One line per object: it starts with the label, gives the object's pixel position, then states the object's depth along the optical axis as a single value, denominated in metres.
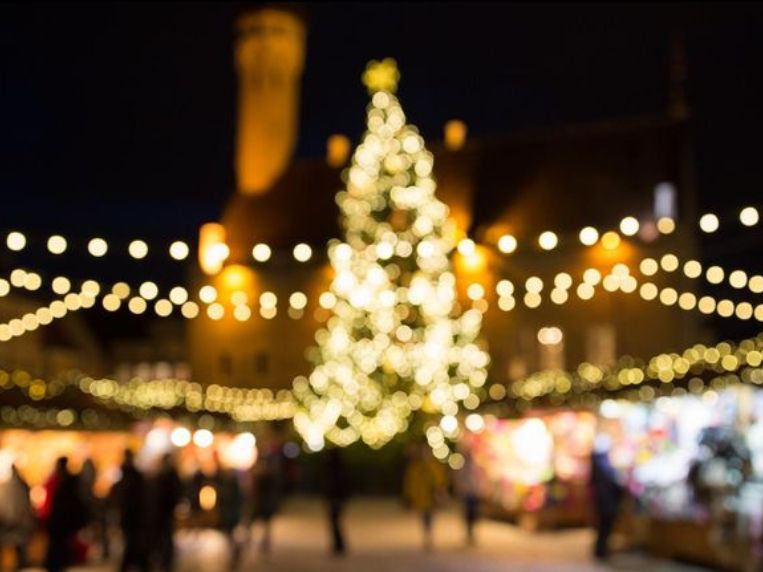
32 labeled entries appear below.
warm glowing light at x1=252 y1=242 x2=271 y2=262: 23.72
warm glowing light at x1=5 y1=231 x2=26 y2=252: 17.33
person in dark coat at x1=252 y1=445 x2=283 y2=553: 18.61
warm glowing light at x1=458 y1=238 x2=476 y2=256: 27.64
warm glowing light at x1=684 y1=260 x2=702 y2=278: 20.84
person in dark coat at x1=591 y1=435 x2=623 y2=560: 16.92
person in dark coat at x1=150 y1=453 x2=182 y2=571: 14.84
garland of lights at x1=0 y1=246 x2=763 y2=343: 20.03
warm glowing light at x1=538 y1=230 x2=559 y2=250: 21.67
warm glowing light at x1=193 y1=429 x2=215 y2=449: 30.27
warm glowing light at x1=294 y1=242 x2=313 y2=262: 23.99
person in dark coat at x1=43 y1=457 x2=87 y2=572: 13.59
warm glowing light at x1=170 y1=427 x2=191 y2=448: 28.67
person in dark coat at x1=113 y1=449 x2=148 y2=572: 14.51
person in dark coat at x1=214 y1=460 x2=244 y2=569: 17.19
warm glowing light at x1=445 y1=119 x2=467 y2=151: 47.72
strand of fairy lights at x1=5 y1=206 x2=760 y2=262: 16.59
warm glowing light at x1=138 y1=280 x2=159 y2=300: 21.77
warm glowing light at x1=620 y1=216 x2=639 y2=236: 18.83
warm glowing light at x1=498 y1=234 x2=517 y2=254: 21.92
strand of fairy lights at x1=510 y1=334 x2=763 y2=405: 16.28
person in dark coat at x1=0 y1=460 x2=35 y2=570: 15.00
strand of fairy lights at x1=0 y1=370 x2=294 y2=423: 36.31
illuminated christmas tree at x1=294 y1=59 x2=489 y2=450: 31.59
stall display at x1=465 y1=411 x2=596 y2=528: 21.78
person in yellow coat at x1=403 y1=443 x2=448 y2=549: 19.17
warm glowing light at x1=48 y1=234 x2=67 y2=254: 17.86
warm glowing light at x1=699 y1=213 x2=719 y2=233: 16.61
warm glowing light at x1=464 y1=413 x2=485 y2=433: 28.01
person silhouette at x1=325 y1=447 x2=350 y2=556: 18.08
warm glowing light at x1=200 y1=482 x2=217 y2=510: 25.16
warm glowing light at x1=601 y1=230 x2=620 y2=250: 23.82
